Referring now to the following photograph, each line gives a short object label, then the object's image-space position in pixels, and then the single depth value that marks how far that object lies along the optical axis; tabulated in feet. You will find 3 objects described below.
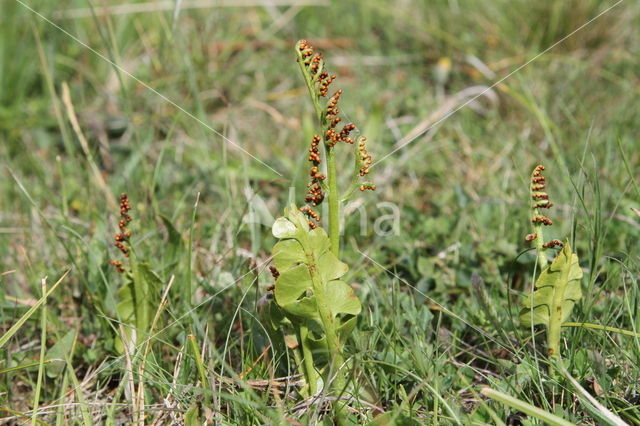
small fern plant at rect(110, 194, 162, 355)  1.98
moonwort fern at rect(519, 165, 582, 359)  1.88
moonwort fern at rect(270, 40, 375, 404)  1.87
